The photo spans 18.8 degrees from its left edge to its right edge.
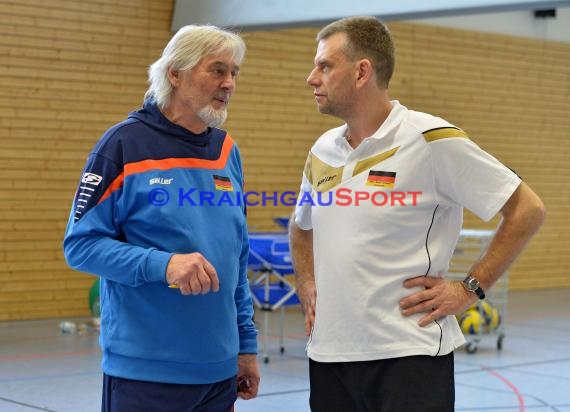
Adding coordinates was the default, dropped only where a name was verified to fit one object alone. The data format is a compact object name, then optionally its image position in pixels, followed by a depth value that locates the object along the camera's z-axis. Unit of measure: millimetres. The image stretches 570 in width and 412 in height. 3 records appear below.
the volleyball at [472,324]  14350
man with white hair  4439
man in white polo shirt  4523
